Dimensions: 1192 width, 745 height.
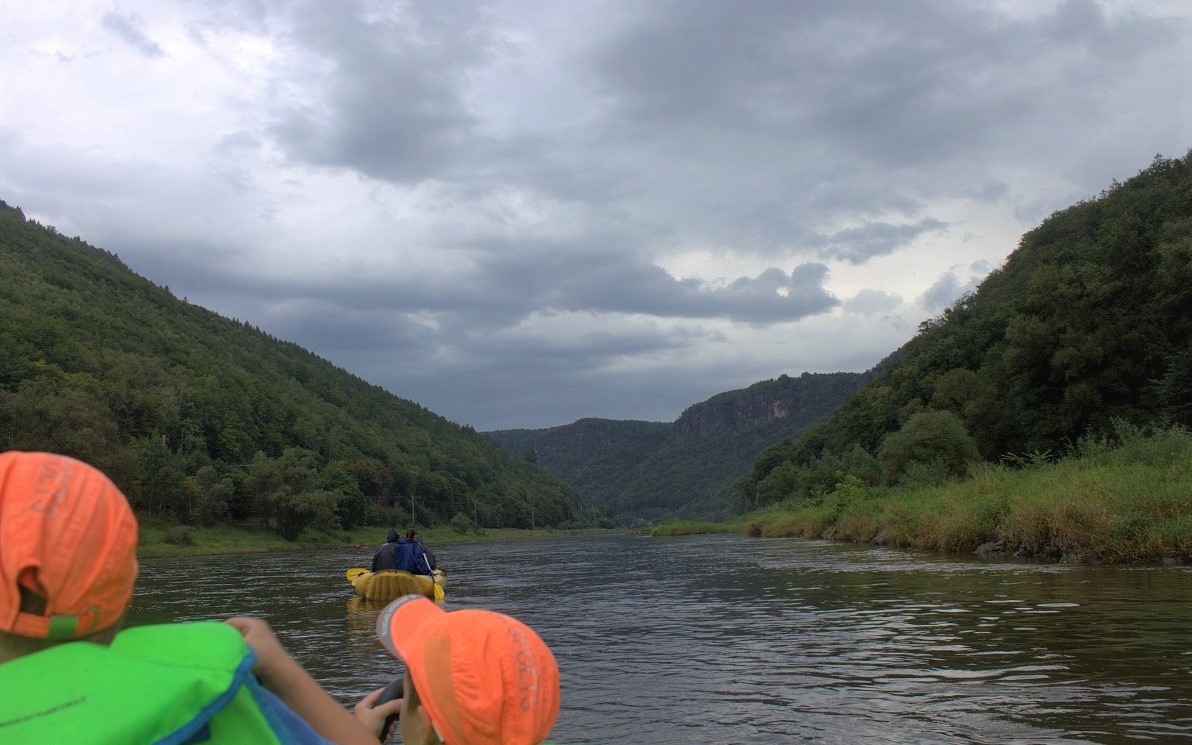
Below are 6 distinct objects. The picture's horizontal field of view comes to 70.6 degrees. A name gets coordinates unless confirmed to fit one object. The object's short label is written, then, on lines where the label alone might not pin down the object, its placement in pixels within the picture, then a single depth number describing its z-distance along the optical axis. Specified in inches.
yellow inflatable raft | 699.4
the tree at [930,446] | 1736.0
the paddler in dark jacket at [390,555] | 748.0
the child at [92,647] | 53.4
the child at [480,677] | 85.5
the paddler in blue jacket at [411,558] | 748.6
